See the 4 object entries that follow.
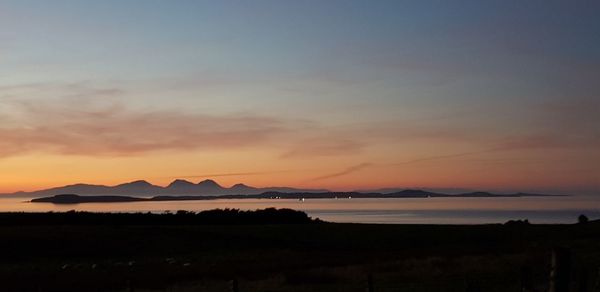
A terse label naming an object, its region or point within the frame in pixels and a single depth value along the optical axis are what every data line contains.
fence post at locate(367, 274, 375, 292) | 20.32
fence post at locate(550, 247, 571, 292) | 10.05
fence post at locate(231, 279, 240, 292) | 20.97
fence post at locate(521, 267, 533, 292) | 13.54
